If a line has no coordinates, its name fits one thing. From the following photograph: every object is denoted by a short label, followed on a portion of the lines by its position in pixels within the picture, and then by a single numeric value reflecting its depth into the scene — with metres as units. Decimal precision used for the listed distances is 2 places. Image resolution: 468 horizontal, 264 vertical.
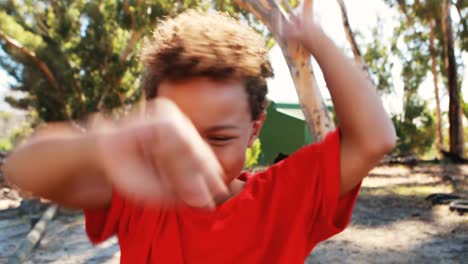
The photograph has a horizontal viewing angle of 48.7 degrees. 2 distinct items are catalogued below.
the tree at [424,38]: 14.02
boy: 1.09
